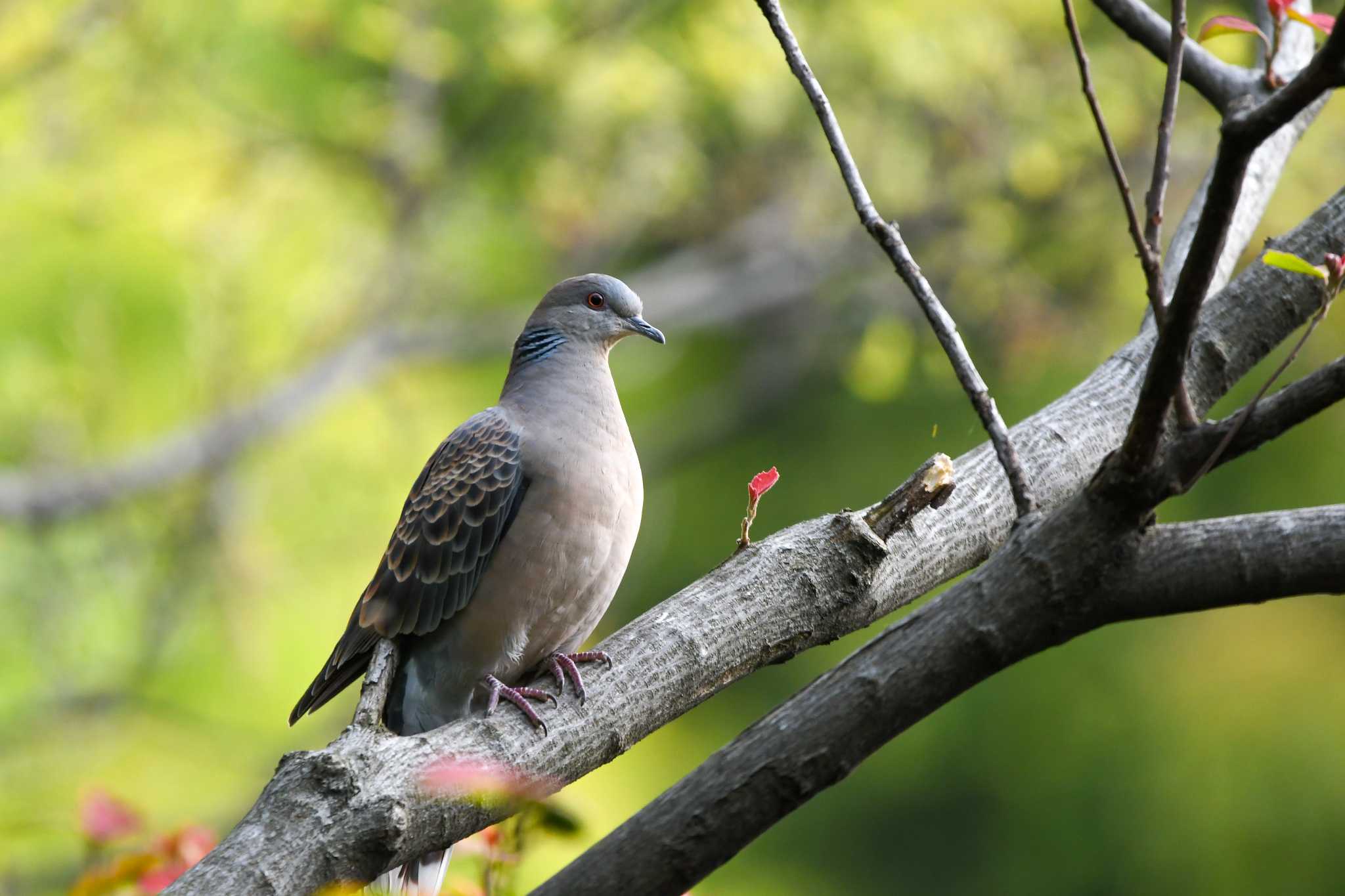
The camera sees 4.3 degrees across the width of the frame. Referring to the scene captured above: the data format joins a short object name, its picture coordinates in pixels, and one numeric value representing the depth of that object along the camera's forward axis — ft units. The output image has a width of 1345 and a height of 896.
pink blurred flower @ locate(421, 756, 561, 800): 26.57
